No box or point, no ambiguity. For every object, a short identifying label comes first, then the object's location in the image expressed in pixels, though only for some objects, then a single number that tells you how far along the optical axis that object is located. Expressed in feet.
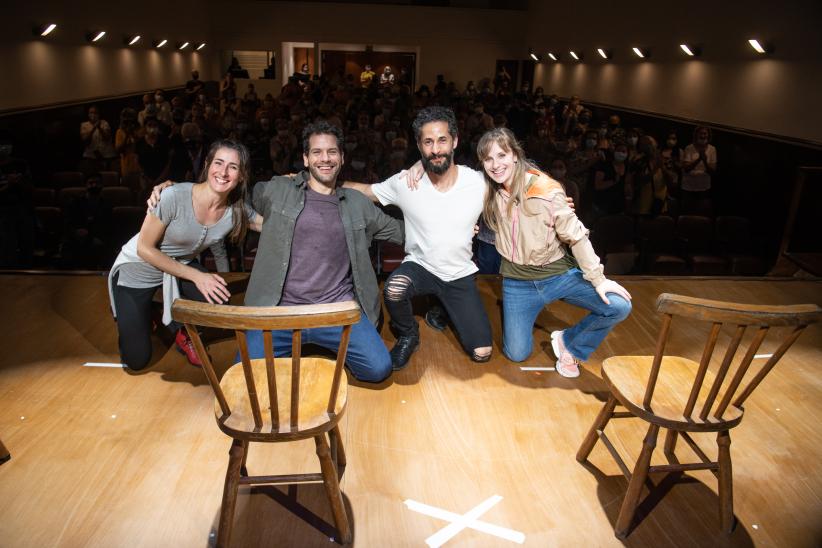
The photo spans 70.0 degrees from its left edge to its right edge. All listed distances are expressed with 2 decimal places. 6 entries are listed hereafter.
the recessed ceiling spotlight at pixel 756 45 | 20.74
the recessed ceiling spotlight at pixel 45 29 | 24.61
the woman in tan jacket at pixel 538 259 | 8.38
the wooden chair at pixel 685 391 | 5.08
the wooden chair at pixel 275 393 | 4.72
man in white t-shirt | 8.84
